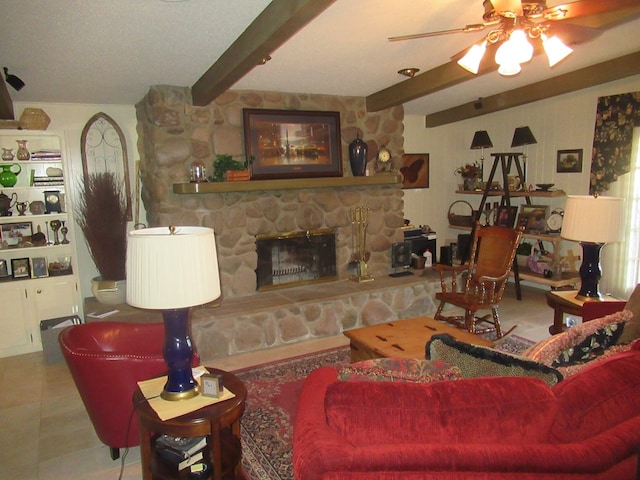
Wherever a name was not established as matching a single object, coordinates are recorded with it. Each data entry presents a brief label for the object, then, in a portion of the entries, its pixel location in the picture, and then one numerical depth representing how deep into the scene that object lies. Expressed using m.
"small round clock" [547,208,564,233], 4.88
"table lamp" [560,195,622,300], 2.77
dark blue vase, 4.53
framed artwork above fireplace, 4.13
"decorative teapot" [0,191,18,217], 3.79
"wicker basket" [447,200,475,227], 5.97
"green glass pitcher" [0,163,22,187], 3.81
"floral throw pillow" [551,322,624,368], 1.81
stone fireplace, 3.81
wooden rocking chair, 3.85
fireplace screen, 4.34
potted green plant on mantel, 3.93
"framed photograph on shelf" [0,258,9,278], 3.90
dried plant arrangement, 3.94
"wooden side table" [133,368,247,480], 1.73
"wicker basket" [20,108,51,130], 3.88
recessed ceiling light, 3.54
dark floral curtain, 4.24
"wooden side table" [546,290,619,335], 2.90
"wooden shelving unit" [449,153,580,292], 4.71
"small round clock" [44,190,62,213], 3.98
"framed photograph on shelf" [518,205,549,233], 5.12
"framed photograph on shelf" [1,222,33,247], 3.97
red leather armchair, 2.14
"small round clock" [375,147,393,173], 4.77
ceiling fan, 1.95
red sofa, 1.13
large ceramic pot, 3.90
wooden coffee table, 2.64
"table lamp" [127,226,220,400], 1.67
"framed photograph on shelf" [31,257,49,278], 3.94
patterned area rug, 2.31
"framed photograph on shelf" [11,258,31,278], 3.87
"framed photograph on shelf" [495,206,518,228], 5.29
